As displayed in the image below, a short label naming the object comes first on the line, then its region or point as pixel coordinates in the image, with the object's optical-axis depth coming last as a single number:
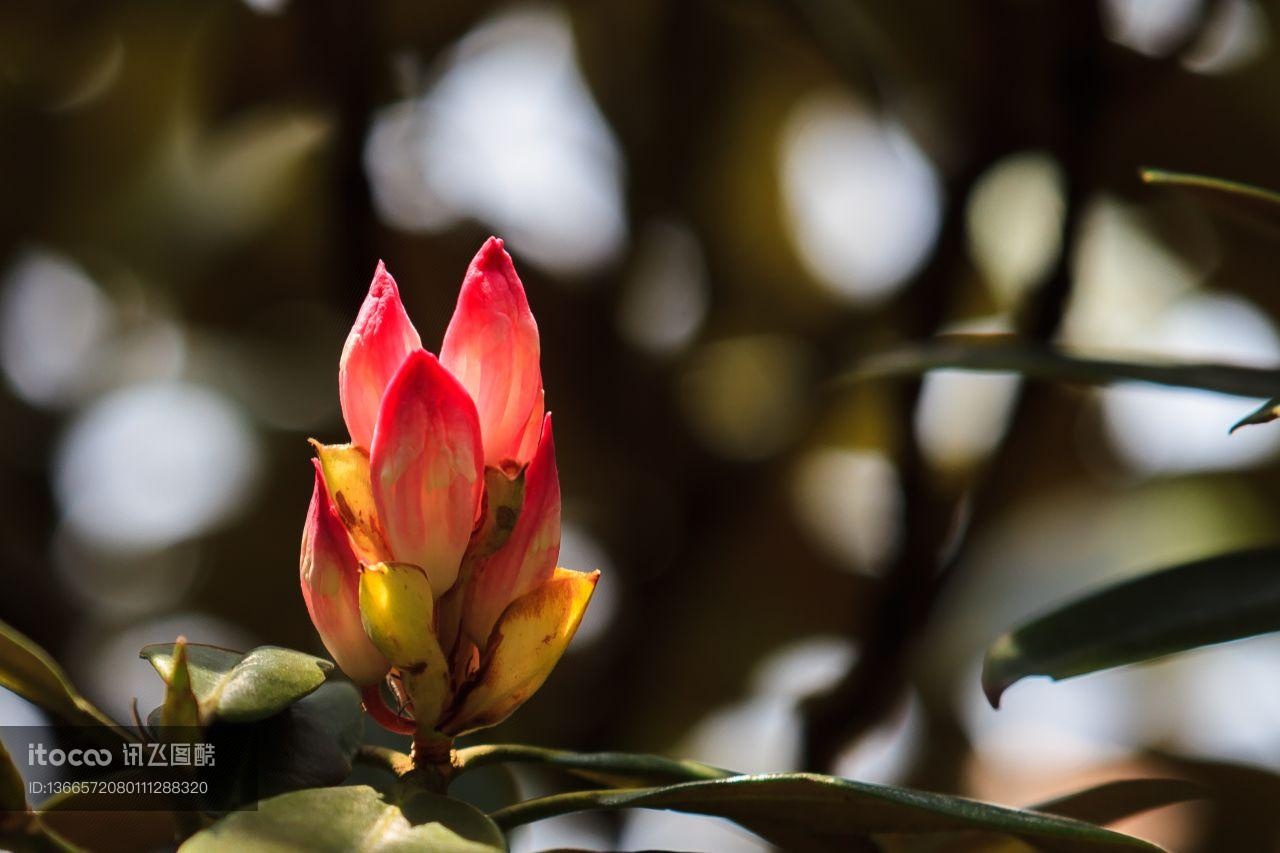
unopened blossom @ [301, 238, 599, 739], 0.77
